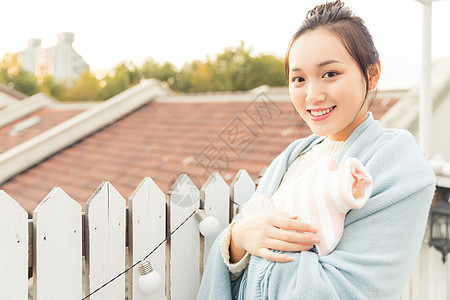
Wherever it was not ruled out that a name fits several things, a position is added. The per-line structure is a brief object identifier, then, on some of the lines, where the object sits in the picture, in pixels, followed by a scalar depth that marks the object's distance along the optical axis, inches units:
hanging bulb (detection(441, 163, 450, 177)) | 85.0
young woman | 36.0
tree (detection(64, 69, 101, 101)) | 1172.9
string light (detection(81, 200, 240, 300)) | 52.3
